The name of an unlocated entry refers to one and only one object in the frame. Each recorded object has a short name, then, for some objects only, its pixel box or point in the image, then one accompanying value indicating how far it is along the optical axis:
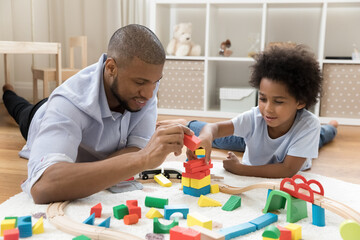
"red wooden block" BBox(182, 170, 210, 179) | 1.13
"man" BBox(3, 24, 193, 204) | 0.94
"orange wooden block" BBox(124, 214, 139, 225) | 0.91
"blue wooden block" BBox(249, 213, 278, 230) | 0.92
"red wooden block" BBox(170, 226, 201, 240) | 0.76
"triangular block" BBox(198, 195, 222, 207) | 1.06
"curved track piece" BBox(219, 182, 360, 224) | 0.90
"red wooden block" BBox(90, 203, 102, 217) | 0.94
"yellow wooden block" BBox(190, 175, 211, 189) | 1.13
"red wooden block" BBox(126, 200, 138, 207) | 0.98
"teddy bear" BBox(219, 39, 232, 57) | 2.79
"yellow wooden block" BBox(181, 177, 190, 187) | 1.14
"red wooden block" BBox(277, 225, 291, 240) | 0.84
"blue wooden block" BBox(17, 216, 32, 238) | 0.83
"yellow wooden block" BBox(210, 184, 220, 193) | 1.17
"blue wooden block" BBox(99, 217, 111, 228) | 0.87
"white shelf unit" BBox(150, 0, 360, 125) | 2.65
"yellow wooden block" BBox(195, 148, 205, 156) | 1.19
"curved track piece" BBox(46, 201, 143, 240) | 0.82
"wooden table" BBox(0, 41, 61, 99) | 2.03
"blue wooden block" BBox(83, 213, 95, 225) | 0.88
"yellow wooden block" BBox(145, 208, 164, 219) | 0.96
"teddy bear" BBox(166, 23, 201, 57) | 2.75
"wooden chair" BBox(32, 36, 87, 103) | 2.38
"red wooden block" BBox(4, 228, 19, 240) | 0.78
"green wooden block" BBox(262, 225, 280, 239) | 0.82
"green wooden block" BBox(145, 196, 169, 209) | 1.03
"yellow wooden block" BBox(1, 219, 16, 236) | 0.83
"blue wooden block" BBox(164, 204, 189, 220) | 0.95
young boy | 1.29
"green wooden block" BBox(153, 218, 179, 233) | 0.87
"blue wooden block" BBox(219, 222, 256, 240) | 0.85
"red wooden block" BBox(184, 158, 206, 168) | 1.11
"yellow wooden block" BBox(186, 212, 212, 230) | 0.86
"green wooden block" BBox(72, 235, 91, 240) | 0.77
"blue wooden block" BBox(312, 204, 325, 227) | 0.95
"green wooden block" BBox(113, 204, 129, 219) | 0.94
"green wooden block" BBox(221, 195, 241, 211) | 1.03
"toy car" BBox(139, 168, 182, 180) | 1.29
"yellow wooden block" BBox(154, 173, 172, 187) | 1.22
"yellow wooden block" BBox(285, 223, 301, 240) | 0.85
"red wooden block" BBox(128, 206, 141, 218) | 0.95
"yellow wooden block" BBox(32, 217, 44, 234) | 0.85
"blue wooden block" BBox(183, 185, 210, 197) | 1.14
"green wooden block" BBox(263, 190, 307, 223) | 0.96
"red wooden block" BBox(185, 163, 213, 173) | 1.12
